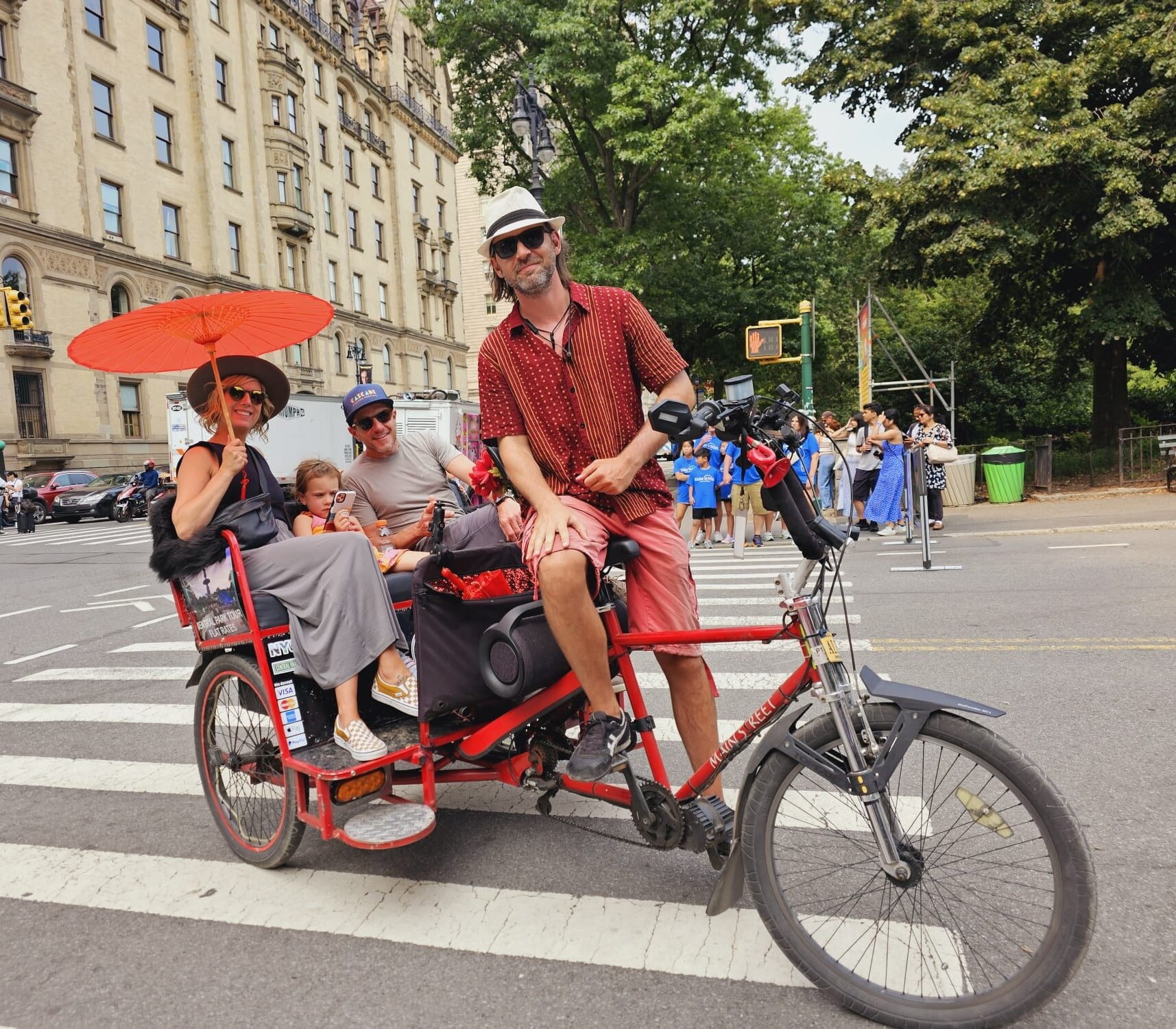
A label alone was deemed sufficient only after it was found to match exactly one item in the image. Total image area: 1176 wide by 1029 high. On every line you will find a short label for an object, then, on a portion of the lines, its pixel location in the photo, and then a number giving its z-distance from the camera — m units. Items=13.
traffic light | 19.22
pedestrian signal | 15.99
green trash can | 17.41
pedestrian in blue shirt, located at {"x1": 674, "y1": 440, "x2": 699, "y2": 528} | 13.59
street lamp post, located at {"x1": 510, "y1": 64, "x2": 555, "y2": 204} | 14.48
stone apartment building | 28.70
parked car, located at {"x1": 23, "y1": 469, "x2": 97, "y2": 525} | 26.70
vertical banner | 17.53
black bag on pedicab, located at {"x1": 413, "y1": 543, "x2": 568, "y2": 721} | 3.00
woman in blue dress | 12.79
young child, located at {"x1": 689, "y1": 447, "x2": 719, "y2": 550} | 13.54
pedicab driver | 2.95
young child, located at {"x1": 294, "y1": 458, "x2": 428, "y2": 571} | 4.07
